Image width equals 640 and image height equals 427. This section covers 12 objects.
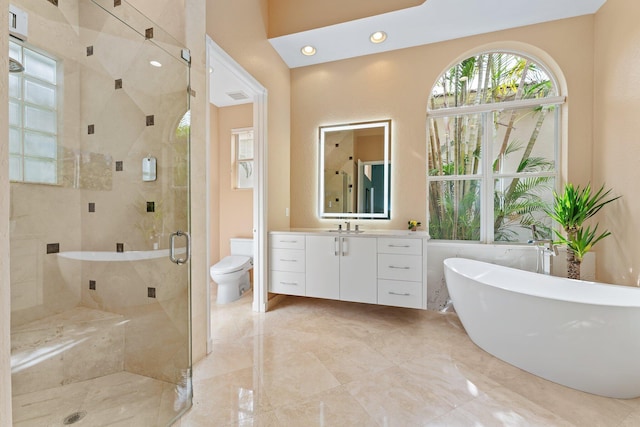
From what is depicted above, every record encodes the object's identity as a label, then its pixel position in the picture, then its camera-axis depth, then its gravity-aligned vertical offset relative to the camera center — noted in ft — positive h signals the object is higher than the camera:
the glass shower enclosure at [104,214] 4.65 -0.09
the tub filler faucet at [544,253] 8.02 -1.27
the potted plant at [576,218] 7.70 -0.20
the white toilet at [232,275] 9.98 -2.48
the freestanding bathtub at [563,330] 4.87 -2.45
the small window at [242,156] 12.76 +2.57
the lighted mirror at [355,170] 10.43 +1.60
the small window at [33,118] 4.29 +1.58
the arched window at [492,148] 9.32 +2.27
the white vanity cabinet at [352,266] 8.30 -1.86
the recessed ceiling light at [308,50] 10.04 +6.06
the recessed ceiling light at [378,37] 9.23 +6.07
